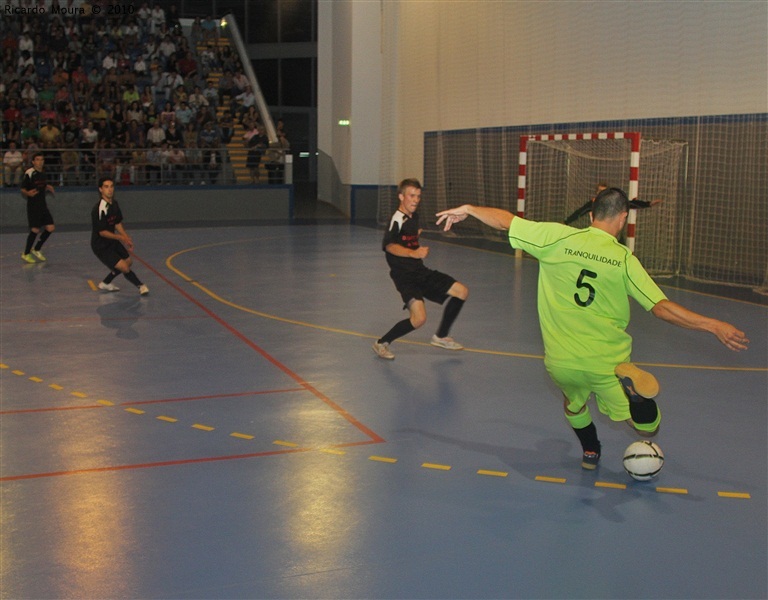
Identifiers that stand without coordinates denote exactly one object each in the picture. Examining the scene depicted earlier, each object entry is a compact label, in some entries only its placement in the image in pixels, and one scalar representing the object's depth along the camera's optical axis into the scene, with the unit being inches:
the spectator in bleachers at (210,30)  1317.7
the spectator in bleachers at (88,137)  1032.2
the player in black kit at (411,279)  361.1
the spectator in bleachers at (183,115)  1114.7
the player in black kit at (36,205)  673.6
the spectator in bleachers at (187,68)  1200.2
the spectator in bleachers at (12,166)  987.9
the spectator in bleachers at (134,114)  1073.5
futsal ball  234.4
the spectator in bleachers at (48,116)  1049.5
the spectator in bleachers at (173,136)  1065.5
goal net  658.2
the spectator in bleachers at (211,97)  1179.3
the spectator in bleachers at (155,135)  1063.6
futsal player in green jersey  218.7
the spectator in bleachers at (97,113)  1069.1
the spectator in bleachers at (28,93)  1075.3
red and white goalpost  637.9
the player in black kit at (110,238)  513.7
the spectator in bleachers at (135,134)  1071.6
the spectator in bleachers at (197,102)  1146.7
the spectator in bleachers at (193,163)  1083.9
